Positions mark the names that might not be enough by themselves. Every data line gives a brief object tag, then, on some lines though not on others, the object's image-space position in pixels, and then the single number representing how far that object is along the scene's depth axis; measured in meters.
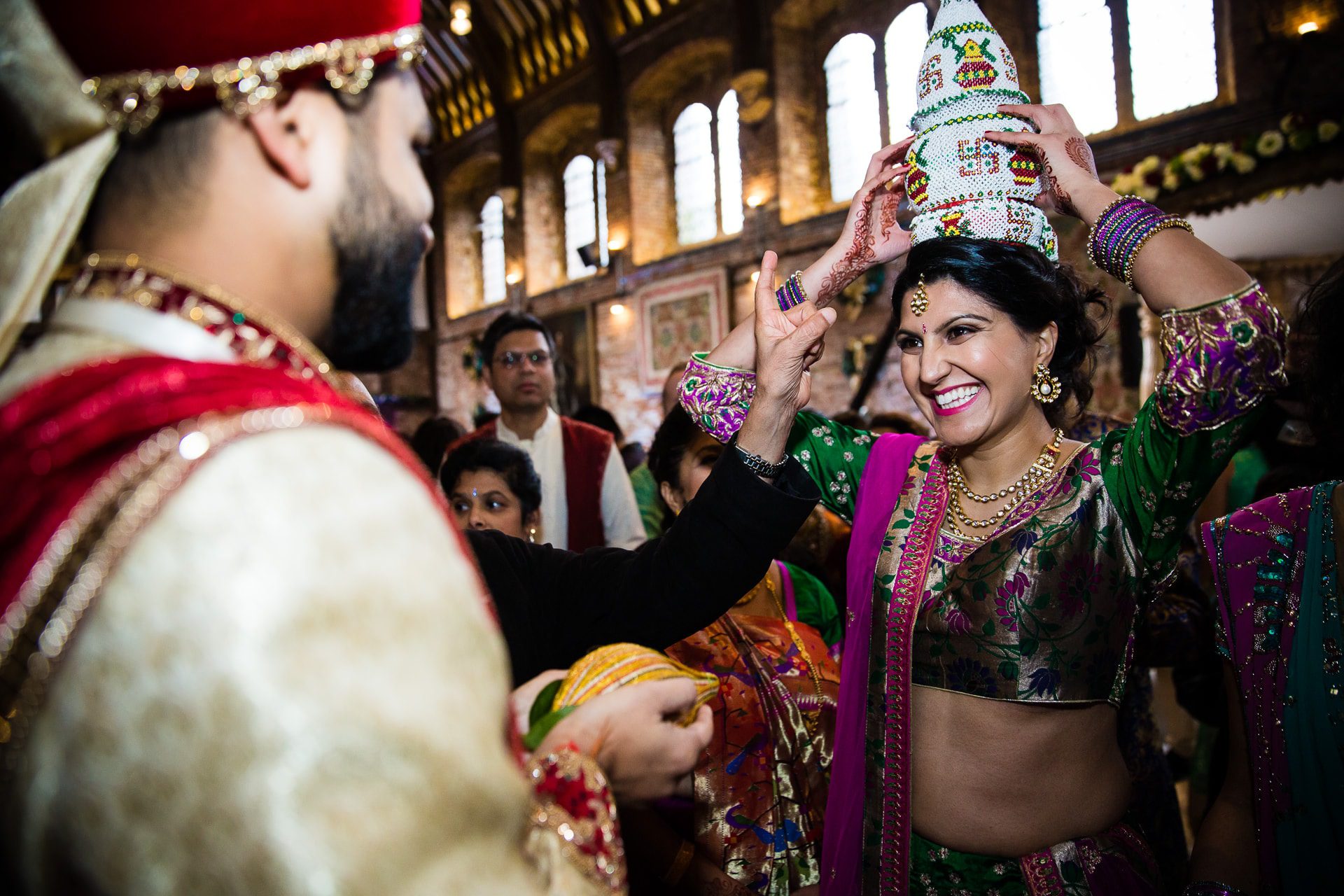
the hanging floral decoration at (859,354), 9.41
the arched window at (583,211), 13.53
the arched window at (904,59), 9.42
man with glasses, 3.69
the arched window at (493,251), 15.84
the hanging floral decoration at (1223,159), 6.11
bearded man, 0.46
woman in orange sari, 1.73
